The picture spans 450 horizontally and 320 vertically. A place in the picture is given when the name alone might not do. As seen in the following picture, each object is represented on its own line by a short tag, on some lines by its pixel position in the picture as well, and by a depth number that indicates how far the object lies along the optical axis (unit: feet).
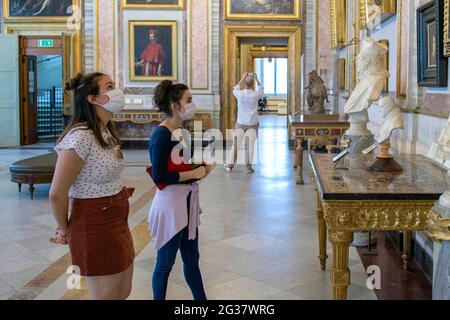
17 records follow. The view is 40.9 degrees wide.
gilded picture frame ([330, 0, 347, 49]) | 40.51
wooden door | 55.21
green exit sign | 53.42
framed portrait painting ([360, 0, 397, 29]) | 23.52
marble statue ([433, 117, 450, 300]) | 8.18
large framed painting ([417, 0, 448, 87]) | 16.84
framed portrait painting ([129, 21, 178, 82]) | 52.39
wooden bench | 29.68
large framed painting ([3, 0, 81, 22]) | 52.65
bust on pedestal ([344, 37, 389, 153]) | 18.34
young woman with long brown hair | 9.77
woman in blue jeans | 12.83
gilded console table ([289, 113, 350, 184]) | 32.24
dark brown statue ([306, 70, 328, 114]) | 37.55
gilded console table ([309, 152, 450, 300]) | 11.50
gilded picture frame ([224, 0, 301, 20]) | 52.60
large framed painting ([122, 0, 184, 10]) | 52.06
